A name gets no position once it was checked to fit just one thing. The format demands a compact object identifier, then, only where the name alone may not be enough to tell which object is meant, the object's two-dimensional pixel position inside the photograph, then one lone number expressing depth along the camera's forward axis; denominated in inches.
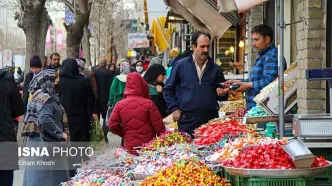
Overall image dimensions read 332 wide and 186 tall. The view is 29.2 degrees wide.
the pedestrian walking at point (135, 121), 295.1
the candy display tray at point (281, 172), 168.4
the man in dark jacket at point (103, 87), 614.2
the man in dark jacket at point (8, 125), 302.8
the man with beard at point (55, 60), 508.9
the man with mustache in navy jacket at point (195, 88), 295.3
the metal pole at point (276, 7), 202.0
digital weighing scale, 198.4
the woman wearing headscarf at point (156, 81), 448.8
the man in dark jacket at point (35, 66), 480.1
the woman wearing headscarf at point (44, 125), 308.7
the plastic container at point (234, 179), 183.3
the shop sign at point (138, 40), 1584.6
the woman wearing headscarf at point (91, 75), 501.4
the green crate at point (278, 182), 171.3
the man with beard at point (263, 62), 270.8
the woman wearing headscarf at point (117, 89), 485.4
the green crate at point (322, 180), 194.1
